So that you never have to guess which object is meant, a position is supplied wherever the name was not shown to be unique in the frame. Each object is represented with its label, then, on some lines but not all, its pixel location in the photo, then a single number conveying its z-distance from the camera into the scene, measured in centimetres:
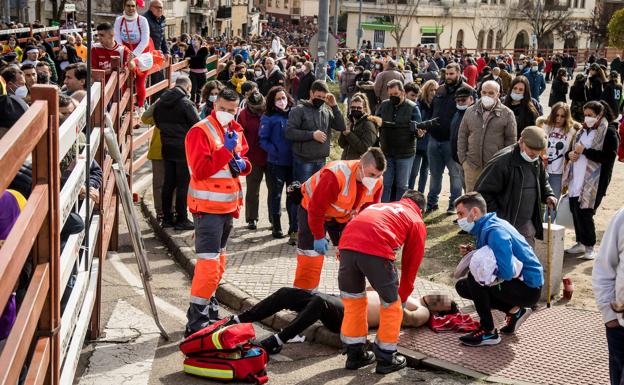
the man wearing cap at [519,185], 918
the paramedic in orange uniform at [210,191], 806
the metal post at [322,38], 1777
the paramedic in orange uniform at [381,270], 730
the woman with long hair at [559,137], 1178
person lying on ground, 788
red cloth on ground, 838
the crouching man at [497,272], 779
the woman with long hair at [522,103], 1298
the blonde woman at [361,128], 1192
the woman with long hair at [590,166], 1130
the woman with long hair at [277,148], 1150
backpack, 721
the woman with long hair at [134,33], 1299
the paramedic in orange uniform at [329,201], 807
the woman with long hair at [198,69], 1969
